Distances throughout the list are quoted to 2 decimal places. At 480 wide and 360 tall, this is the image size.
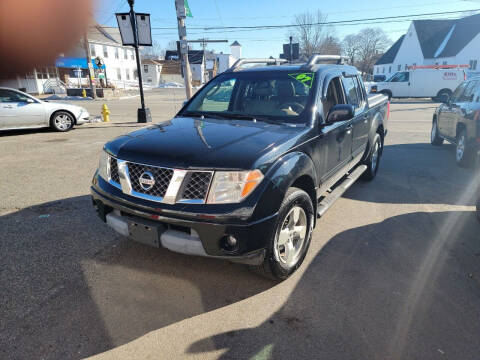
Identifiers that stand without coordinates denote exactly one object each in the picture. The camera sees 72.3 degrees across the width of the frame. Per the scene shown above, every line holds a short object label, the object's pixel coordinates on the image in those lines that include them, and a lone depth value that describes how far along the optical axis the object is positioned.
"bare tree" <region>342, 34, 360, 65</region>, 71.56
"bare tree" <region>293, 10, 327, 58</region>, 56.94
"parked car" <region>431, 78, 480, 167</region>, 5.96
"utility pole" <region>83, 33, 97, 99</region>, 24.21
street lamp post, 11.15
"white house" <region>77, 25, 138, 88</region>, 45.28
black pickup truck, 2.37
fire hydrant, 13.37
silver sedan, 9.63
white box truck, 23.73
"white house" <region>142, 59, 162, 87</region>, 65.38
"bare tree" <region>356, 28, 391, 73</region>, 69.62
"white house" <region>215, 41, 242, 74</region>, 86.81
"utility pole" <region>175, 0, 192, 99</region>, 11.67
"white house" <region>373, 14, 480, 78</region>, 39.88
